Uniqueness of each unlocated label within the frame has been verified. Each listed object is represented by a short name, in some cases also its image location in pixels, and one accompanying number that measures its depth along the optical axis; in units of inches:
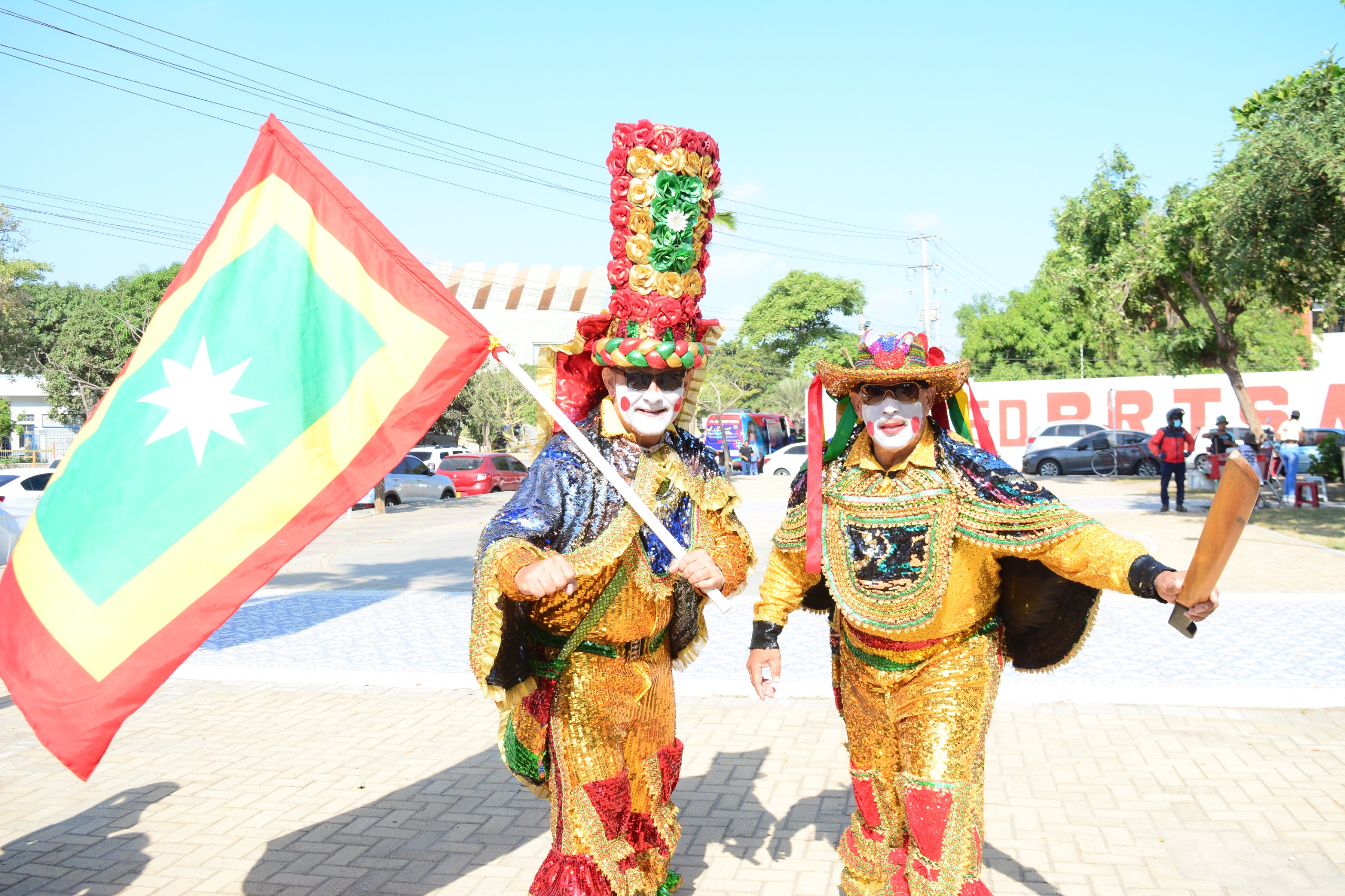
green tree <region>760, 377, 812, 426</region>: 2667.8
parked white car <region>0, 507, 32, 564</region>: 443.8
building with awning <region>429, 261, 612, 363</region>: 2368.4
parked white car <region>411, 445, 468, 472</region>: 1384.1
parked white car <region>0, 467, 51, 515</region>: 561.3
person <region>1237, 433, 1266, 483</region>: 696.4
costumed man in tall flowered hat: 133.0
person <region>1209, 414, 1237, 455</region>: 718.5
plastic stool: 702.5
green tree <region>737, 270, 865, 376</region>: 1620.3
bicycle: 1148.5
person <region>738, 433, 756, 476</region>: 1466.5
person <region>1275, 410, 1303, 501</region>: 717.9
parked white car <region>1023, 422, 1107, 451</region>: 1272.1
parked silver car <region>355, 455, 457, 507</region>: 1051.3
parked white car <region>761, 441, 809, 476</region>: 1347.2
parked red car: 1112.2
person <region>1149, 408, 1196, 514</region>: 674.8
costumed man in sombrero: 127.8
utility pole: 1528.1
